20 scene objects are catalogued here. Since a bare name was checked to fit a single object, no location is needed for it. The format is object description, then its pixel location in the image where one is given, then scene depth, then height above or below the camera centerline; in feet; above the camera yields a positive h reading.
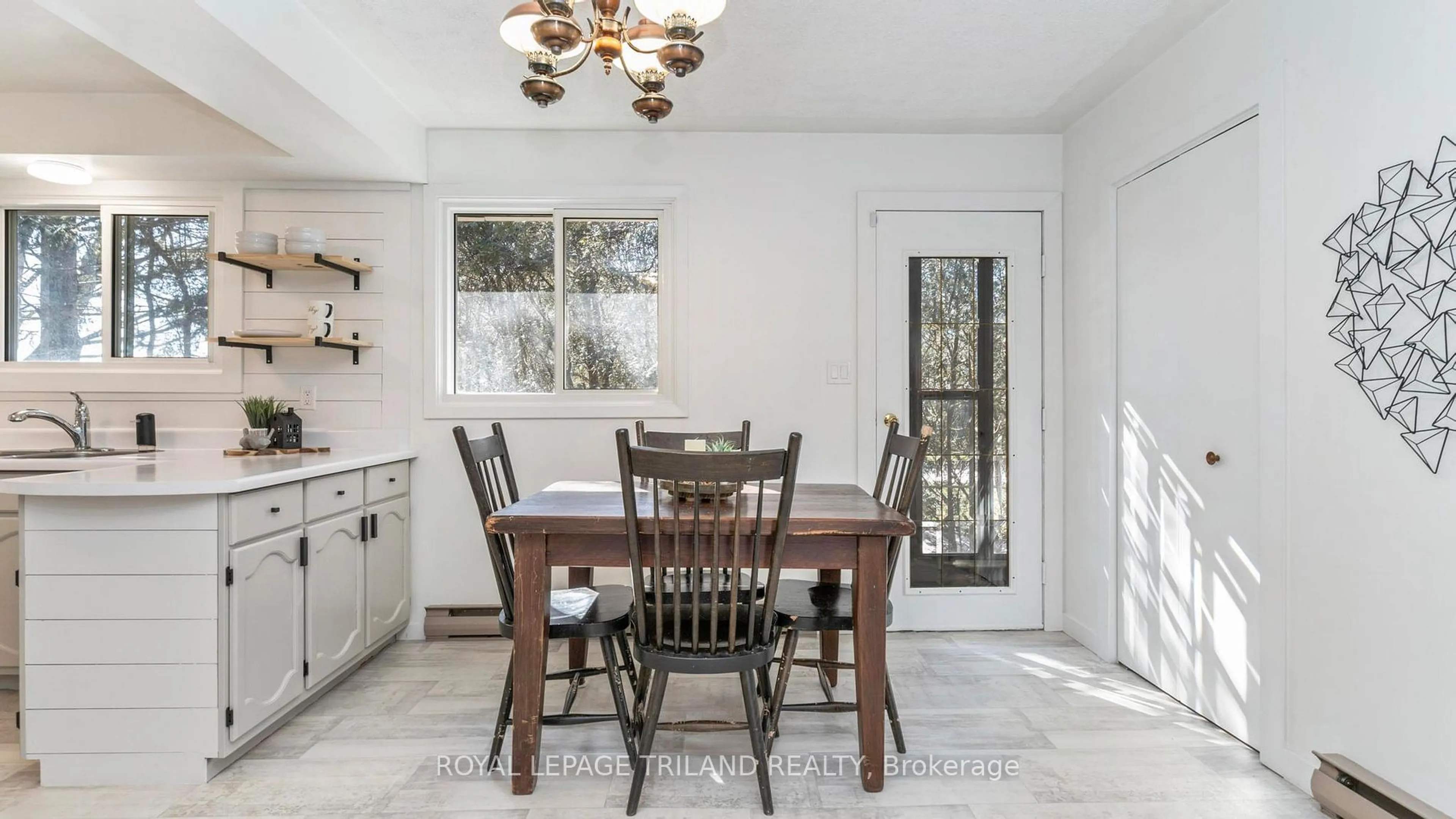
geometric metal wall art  5.31 +0.87
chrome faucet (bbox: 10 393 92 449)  9.99 -0.30
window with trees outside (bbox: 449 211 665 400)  11.47 +1.75
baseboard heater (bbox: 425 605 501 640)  10.84 -3.31
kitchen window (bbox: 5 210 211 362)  10.72 +1.86
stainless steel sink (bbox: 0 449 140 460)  9.47 -0.63
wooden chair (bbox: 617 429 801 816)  5.60 -1.30
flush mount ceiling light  9.66 +3.26
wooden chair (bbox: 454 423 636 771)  6.59 -2.04
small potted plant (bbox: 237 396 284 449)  10.05 -0.20
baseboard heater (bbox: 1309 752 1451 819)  5.44 -3.11
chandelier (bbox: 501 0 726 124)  5.22 +2.88
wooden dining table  6.21 -1.40
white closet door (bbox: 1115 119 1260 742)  7.36 -0.21
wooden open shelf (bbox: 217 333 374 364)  9.95 +0.93
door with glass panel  11.26 +0.36
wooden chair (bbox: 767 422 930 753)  6.82 -2.01
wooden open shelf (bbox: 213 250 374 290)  9.92 +2.09
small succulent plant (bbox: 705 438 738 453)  7.90 -0.44
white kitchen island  6.38 -1.98
